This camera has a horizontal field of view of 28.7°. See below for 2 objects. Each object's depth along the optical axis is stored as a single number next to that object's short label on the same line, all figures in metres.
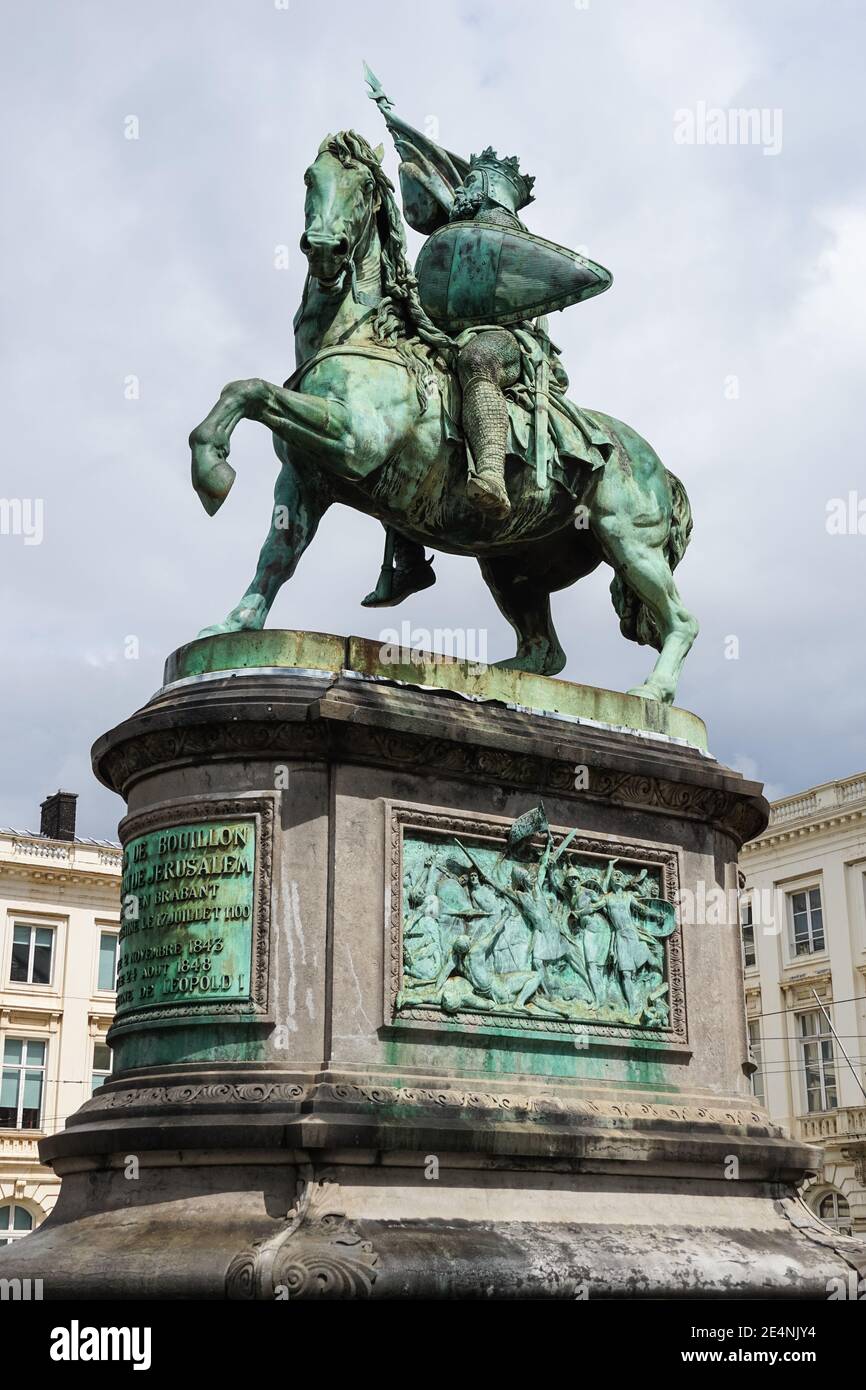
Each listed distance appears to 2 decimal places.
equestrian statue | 12.06
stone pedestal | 9.57
